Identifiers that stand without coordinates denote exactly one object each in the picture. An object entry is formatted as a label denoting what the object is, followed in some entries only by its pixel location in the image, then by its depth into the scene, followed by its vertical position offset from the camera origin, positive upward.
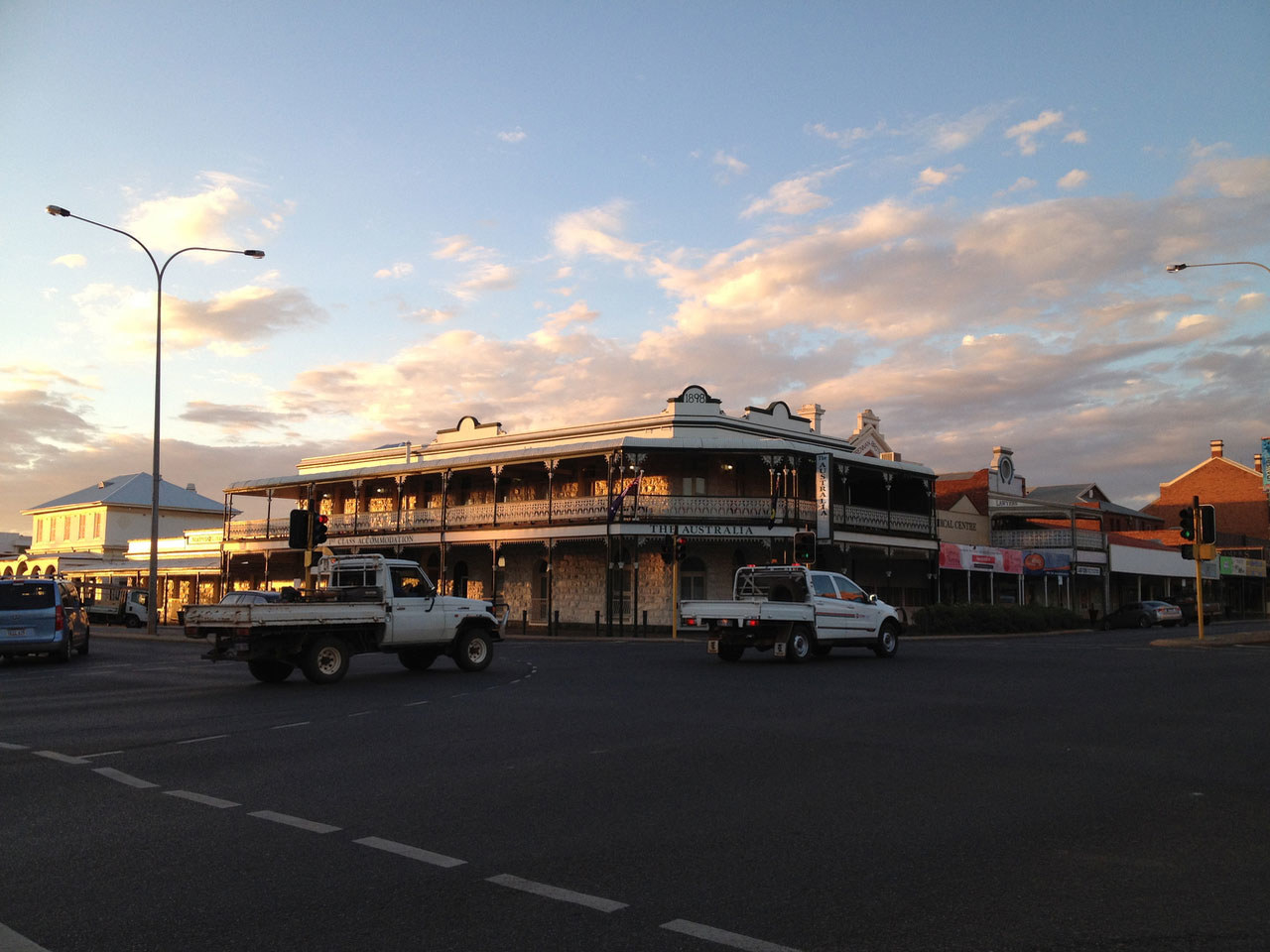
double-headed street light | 33.81 +2.32
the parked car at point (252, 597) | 31.27 -0.67
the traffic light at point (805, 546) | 29.14 +0.77
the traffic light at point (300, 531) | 23.42 +1.01
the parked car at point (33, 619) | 21.89 -0.91
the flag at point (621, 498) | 37.59 +2.77
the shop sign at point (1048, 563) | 50.63 +0.52
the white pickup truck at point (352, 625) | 16.56 -0.83
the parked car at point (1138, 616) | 47.75 -1.90
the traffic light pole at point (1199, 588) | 27.82 -0.39
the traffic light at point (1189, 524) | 27.58 +1.32
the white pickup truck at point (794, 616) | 21.45 -0.86
